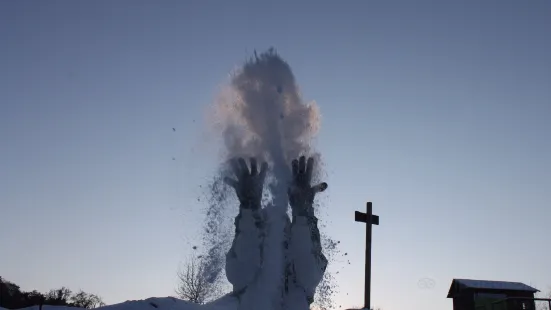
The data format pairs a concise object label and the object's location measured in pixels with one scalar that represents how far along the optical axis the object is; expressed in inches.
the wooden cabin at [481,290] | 1215.6
